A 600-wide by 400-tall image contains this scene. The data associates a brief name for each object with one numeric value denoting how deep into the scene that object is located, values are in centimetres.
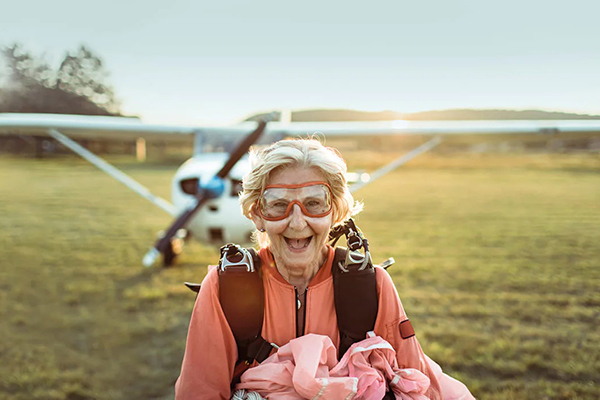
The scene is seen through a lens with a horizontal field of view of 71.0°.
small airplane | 519
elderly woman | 138
